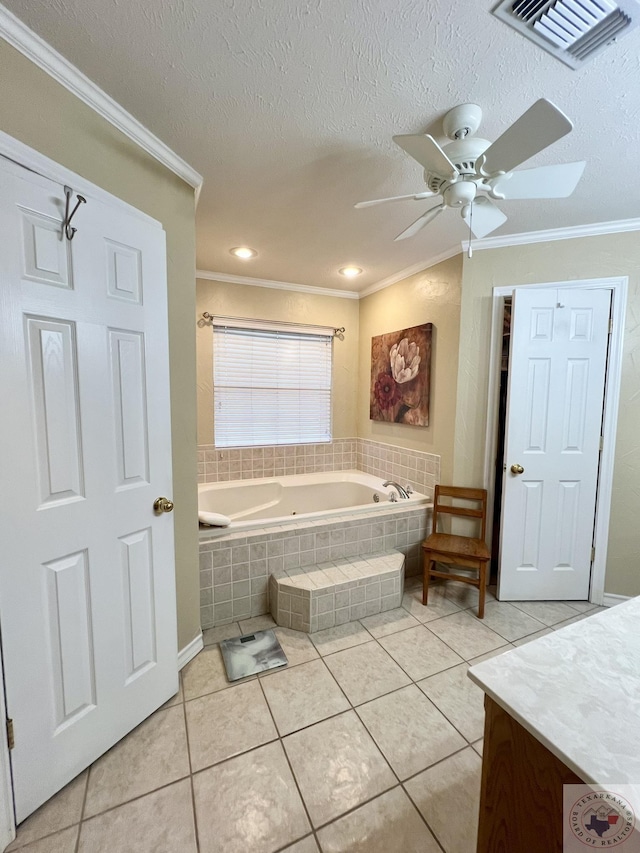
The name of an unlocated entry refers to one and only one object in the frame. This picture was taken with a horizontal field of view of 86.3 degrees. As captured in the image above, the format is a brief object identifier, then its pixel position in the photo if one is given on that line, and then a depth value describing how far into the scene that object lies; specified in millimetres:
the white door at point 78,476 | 1046
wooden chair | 2197
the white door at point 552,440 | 2227
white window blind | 3242
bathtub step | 2031
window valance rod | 3134
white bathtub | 3033
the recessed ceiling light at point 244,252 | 2537
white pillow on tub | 2059
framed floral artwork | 2867
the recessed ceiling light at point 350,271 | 2969
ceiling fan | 1126
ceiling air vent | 942
